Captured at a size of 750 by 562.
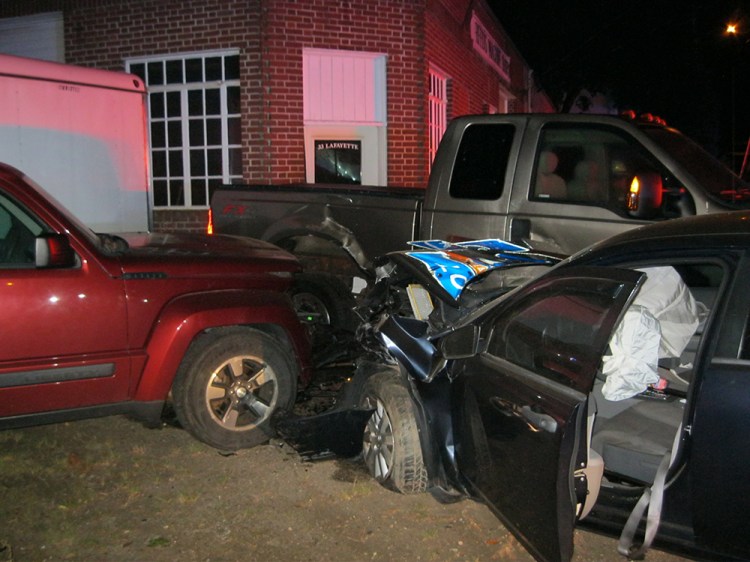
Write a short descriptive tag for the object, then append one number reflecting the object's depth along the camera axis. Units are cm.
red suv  430
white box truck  792
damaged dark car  270
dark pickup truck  525
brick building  1056
